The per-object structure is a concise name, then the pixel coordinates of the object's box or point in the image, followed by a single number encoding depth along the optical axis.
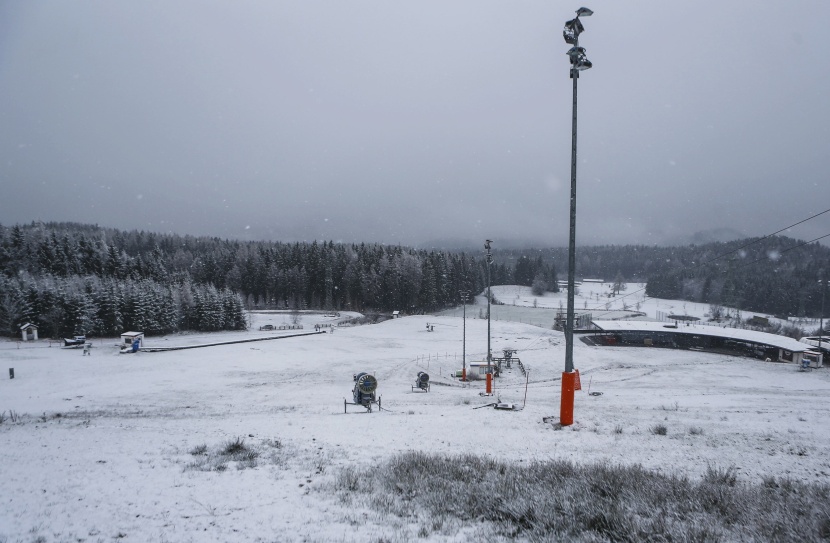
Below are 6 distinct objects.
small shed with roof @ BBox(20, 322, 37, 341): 55.78
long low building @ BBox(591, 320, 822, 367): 49.84
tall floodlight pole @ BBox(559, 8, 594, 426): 12.72
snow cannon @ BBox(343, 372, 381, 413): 21.66
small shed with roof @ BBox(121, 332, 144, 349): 48.30
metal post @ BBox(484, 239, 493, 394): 27.95
